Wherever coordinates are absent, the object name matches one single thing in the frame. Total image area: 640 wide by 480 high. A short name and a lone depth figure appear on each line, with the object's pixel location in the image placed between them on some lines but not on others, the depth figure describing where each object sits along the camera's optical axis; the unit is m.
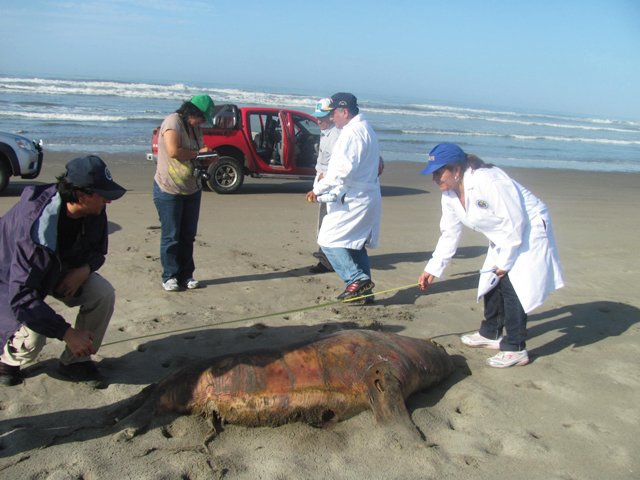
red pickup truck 11.78
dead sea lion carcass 3.71
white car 10.34
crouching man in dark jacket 3.41
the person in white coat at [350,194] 5.72
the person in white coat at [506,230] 4.31
